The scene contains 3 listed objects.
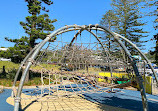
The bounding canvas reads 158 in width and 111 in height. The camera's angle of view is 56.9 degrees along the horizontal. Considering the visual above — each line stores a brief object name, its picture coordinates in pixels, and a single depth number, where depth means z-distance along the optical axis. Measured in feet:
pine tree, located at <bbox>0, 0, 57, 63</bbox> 34.91
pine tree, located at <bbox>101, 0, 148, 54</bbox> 55.21
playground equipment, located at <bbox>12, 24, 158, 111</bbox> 12.42
